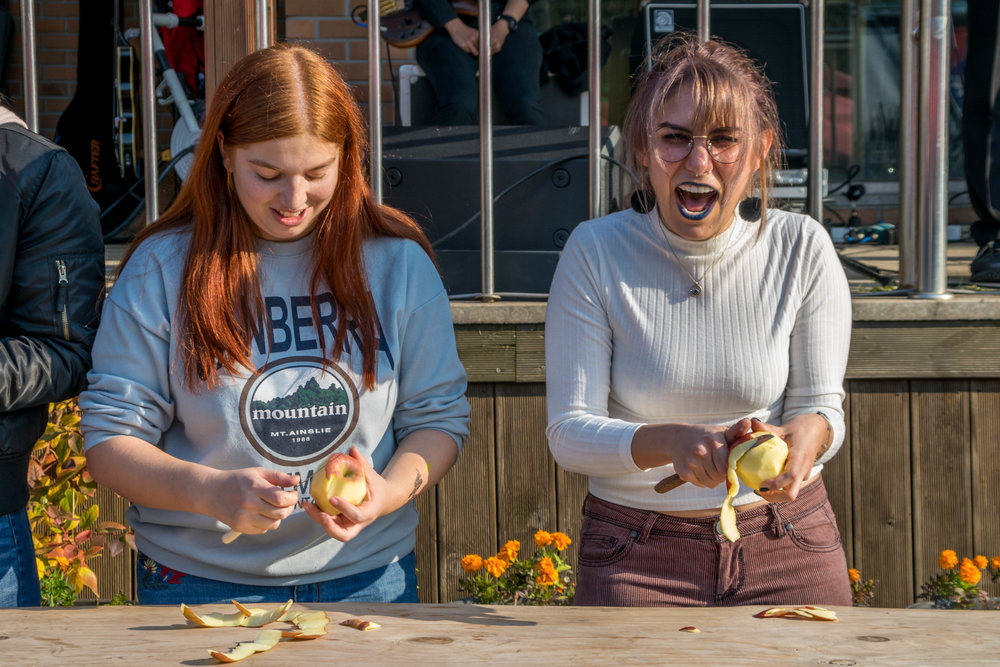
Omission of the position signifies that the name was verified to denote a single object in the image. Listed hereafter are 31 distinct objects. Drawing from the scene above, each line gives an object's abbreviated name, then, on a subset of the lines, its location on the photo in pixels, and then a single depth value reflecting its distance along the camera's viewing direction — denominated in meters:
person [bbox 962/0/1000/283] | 2.83
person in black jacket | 1.50
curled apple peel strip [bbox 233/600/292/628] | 1.27
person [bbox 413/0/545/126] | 3.73
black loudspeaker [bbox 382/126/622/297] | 2.62
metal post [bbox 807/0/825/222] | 2.29
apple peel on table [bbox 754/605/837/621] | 1.27
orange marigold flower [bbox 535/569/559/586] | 2.17
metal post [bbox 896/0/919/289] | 2.28
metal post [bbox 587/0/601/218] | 2.30
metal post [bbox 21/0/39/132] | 2.29
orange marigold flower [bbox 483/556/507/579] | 2.15
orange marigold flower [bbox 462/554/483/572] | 2.20
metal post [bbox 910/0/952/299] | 2.23
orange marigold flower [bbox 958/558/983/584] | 2.17
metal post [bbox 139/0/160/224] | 2.27
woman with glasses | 1.58
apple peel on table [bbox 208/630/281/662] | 1.13
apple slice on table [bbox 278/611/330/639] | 1.21
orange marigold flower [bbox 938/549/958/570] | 2.22
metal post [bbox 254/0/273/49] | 2.14
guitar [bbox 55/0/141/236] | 5.12
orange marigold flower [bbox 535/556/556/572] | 2.17
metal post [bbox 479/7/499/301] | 2.29
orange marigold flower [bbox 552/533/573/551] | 2.21
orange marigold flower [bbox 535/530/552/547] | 2.21
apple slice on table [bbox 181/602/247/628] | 1.24
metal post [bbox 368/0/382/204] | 2.32
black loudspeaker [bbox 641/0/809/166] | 4.66
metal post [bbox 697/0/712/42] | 2.25
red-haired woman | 1.47
